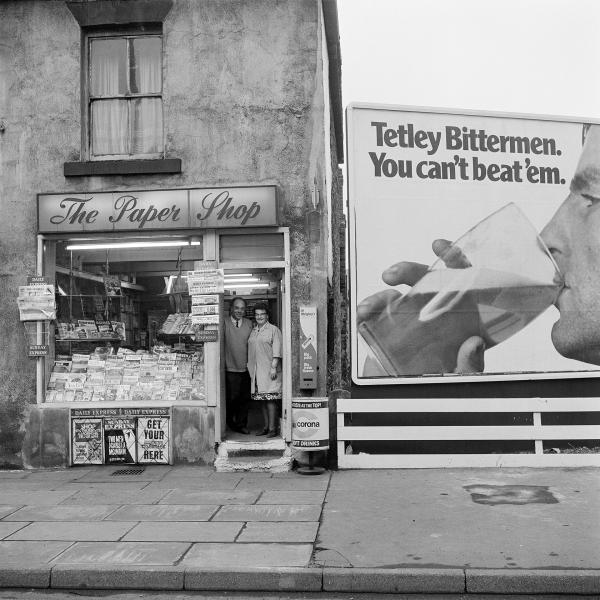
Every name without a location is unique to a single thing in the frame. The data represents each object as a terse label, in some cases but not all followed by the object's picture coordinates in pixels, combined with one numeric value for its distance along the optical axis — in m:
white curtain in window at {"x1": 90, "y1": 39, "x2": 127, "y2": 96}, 10.84
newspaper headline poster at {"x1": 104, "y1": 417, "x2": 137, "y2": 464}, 10.25
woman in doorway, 10.53
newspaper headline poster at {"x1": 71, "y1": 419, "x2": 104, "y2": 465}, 10.31
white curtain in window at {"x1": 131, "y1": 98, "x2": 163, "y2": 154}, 10.72
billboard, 10.32
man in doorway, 11.05
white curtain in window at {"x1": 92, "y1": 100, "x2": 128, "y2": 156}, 10.77
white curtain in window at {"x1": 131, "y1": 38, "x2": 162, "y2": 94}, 10.80
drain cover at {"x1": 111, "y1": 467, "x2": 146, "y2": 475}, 9.90
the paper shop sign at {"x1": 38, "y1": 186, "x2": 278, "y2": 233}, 10.16
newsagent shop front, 10.23
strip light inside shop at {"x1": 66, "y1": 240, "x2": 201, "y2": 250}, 10.63
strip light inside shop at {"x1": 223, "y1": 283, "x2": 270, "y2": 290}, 11.00
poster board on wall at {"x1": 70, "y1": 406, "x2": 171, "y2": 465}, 10.22
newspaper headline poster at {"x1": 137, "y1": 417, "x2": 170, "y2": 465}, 10.21
